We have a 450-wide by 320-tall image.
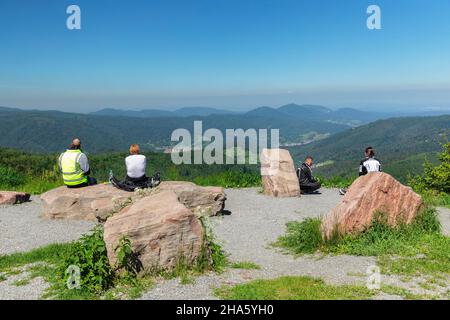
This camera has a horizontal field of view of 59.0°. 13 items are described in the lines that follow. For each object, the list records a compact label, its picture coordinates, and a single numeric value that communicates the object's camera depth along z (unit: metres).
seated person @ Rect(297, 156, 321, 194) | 20.47
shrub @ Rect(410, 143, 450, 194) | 23.72
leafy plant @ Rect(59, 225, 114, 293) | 7.77
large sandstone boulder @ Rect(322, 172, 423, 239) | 10.97
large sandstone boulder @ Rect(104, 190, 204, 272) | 8.47
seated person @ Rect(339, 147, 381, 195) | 18.23
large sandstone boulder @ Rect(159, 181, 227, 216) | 15.61
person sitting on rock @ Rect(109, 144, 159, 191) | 15.82
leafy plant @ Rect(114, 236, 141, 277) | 8.05
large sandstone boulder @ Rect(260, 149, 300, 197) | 19.58
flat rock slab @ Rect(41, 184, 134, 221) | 15.13
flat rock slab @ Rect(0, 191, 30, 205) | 17.39
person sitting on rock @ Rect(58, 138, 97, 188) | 16.12
